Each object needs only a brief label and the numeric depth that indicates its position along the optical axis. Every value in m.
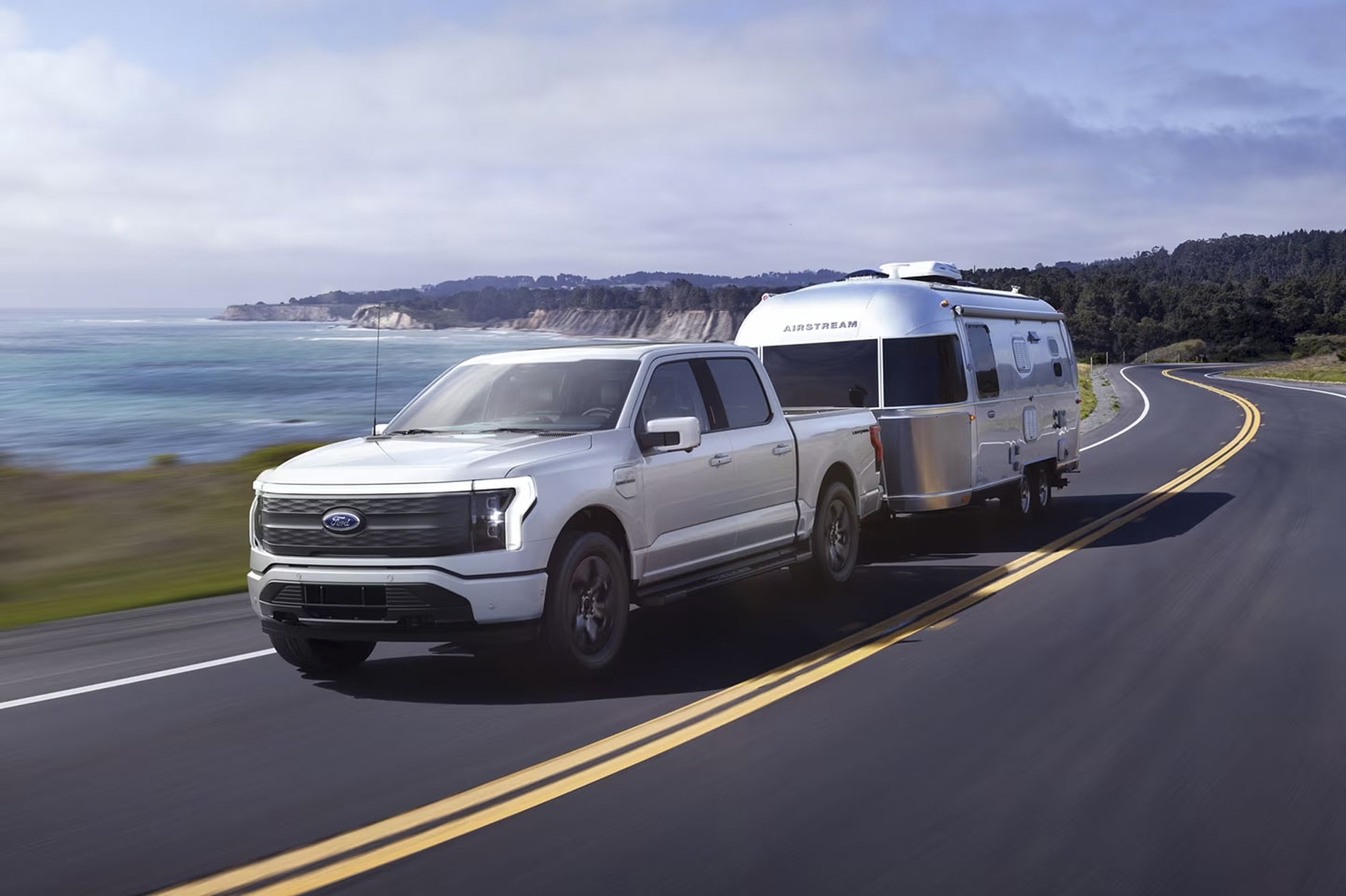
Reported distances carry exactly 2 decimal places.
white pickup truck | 6.86
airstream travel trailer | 12.91
